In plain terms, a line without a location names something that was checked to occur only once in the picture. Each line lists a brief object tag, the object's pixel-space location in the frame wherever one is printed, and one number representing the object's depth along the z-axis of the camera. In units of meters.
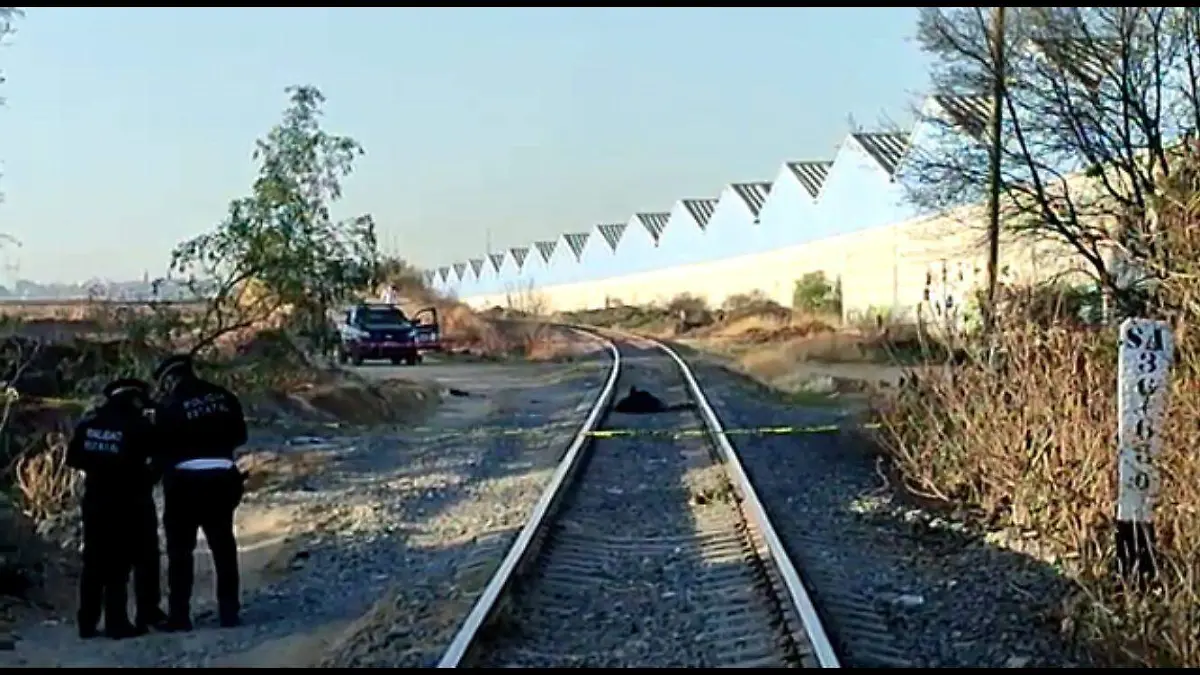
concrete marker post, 8.47
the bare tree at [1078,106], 30.14
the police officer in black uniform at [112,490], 9.28
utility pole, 28.70
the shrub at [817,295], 62.88
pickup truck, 43.12
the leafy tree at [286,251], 23.56
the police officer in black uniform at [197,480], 9.39
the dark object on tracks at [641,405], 24.52
